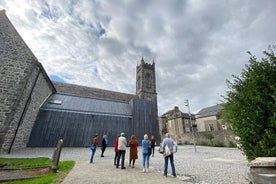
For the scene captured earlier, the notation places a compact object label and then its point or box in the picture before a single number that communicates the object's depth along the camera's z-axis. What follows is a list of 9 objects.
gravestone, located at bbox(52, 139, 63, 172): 6.43
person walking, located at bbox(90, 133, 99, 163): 8.93
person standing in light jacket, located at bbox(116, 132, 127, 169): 7.57
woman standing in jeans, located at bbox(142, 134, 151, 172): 7.14
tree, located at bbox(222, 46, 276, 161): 3.60
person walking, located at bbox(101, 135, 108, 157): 11.05
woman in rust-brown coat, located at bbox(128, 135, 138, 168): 7.77
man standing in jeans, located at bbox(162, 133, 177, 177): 6.11
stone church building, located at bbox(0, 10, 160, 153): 12.30
